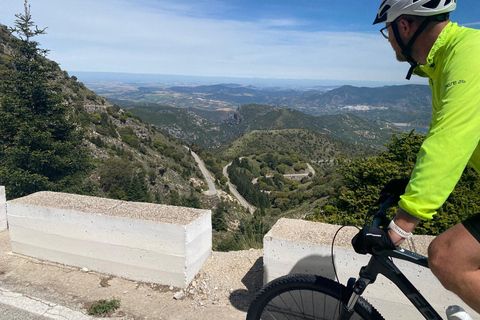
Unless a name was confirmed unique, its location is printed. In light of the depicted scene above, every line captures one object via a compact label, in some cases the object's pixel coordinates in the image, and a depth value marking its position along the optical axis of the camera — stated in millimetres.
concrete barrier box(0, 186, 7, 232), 5995
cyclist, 1365
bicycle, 1914
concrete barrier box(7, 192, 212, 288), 4016
